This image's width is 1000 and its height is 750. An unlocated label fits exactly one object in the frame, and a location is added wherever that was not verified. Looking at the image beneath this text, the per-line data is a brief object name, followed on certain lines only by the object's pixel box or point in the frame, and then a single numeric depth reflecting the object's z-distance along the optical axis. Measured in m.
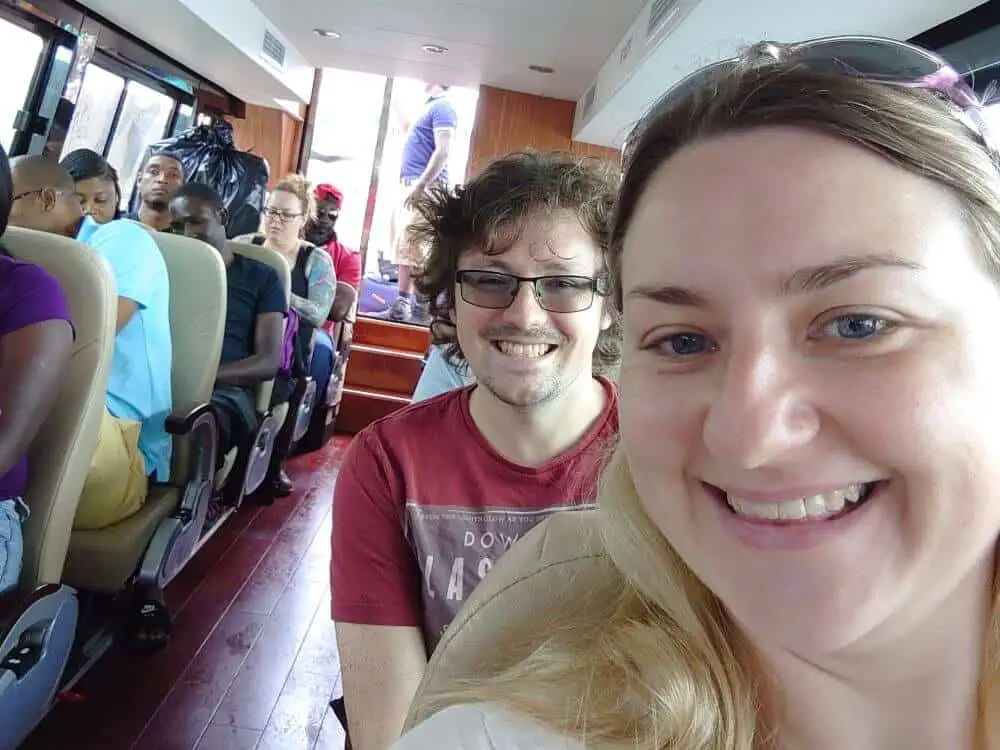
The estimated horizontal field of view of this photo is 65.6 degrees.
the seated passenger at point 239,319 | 2.86
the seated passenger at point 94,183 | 3.11
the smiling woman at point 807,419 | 0.53
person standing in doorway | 6.39
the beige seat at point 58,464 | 1.40
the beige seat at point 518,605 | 0.79
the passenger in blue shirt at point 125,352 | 1.94
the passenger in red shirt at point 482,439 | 1.12
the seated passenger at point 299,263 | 3.79
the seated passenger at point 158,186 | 3.58
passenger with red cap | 4.48
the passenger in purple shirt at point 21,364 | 1.46
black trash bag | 4.76
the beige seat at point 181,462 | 1.91
